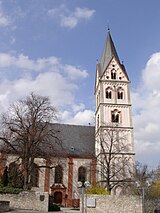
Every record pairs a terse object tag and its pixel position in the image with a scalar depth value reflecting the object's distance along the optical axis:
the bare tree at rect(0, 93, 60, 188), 30.48
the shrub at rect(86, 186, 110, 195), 26.27
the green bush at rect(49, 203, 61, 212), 28.62
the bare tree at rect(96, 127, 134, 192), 37.84
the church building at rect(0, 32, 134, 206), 40.19
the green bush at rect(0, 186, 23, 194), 26.64
